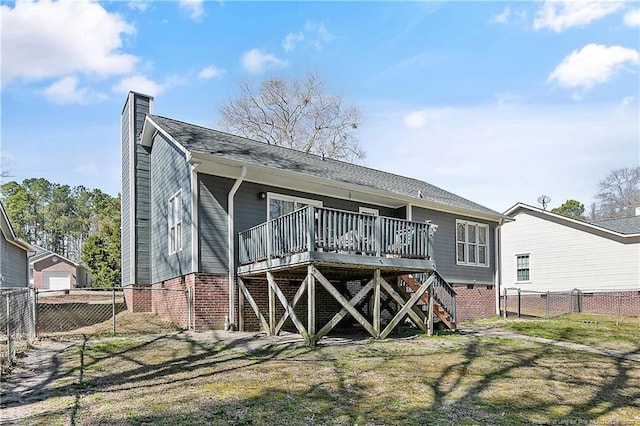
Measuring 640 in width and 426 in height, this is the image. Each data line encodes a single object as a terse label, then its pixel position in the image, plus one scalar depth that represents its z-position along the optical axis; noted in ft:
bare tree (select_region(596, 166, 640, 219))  160.35
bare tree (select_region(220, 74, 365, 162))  104.83
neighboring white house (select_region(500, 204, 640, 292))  69.00
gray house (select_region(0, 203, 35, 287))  59.82
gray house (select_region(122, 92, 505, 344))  34.65
